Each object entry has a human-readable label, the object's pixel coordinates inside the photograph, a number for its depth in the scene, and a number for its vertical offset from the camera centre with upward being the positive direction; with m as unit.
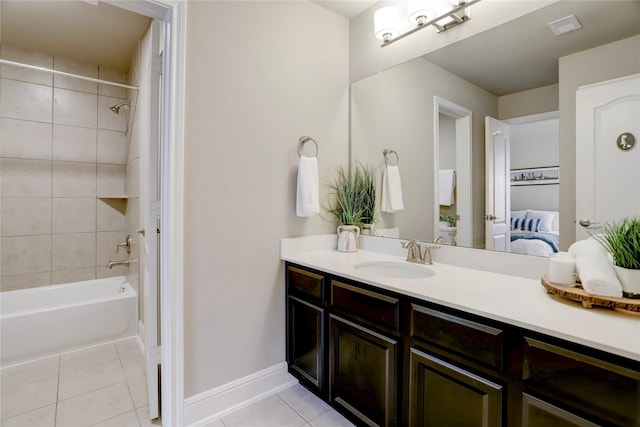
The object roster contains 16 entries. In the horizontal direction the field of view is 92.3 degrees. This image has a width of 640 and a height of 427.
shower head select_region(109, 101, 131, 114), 2.93 +1.03
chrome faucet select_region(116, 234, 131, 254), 2.96 -0.31
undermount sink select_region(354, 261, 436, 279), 1.69 -0.31
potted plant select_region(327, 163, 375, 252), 2.14 +0.09
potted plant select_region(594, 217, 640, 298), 0.94 -0.13
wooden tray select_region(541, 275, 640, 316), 0.92 -0.27
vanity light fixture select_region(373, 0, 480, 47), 1.64 +1.13
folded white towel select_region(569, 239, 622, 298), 0.96 -0.18
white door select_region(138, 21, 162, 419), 1.60 -0.04
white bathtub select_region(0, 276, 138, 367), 2.19 -0.83
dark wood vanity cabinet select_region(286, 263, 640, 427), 0.82 -0.53
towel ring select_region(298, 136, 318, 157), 2.02 +0.48
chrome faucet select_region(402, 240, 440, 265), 1.73 -0.22
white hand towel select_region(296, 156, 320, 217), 1.91 +0.14
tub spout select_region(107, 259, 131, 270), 2.94 -0.49
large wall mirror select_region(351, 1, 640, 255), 1.28 +0.55
